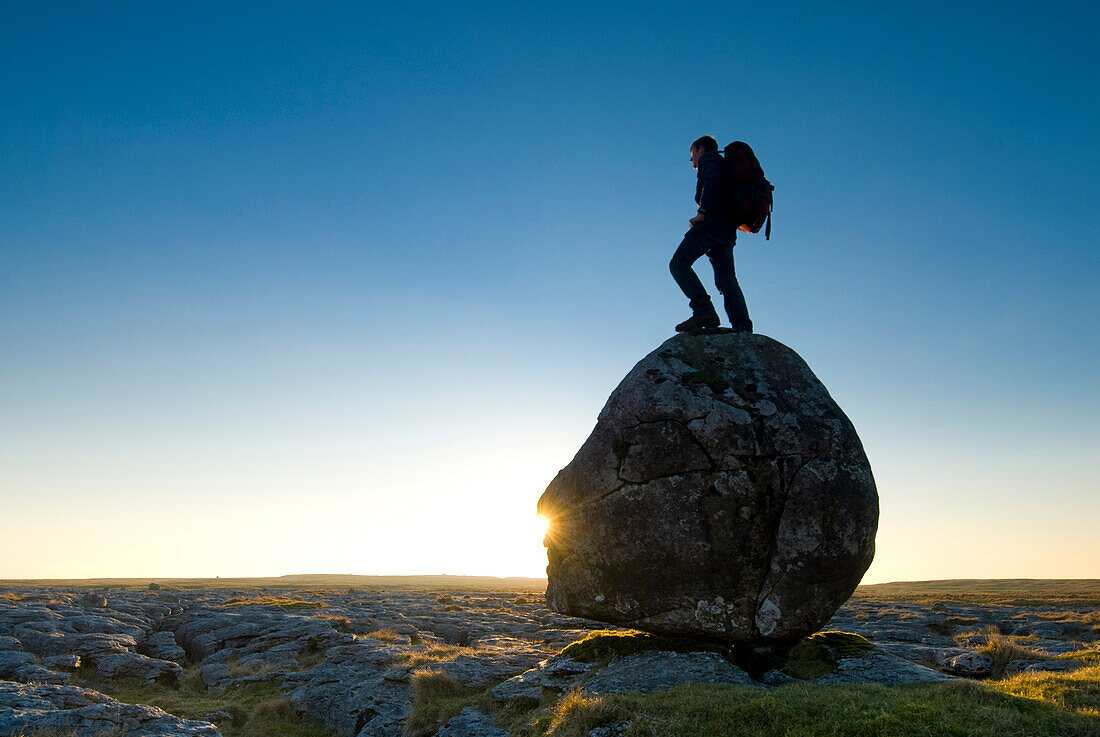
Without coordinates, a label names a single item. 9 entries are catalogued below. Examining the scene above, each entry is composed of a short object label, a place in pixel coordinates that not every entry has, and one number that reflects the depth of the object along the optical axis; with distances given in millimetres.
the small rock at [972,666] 14258
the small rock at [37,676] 15583
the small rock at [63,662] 18516
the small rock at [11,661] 16172
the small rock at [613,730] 8758
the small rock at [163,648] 22453
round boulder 11703
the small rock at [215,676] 18609
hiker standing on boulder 13984
